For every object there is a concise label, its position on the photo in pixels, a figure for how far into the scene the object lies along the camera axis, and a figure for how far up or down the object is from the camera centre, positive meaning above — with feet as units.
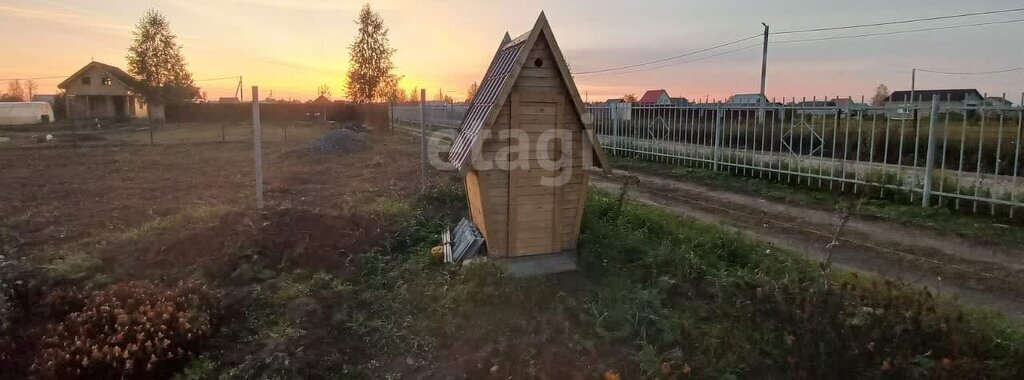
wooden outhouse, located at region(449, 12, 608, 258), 16.35 -0.74
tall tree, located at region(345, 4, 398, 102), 113.60 +13.33
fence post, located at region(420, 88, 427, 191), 29.55 -0.22
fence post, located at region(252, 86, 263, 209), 23.45 -0.90
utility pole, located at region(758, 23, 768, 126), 81.11 +9.99
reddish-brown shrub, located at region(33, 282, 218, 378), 11.80 -4.85
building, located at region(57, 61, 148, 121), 152.15 +9.25
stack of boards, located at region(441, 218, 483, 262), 17.22 -3.80
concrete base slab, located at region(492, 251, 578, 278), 16.71 -4.23
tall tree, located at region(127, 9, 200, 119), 136.77 +14.80
